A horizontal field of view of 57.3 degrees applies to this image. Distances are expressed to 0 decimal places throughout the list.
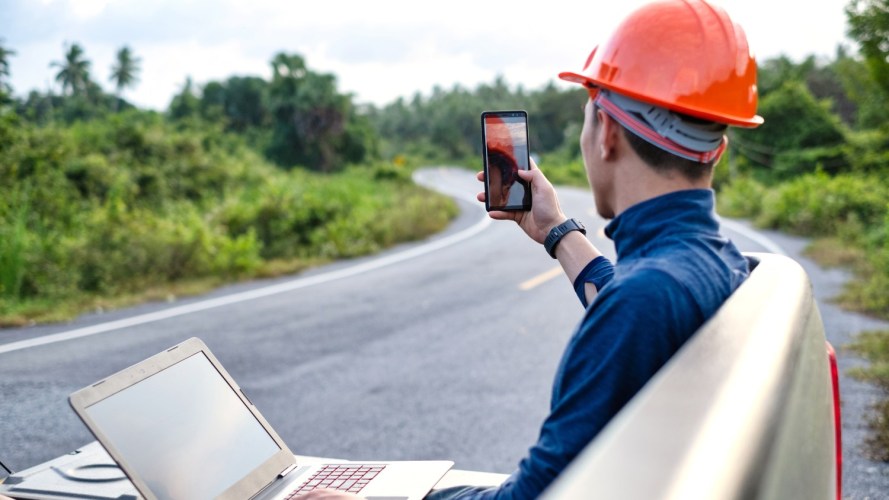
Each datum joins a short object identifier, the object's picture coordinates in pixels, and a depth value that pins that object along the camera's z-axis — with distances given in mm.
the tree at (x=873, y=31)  7008
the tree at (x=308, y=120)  42750
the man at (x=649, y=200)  1392
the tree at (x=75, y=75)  42219
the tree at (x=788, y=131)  35094
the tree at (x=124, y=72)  67438
